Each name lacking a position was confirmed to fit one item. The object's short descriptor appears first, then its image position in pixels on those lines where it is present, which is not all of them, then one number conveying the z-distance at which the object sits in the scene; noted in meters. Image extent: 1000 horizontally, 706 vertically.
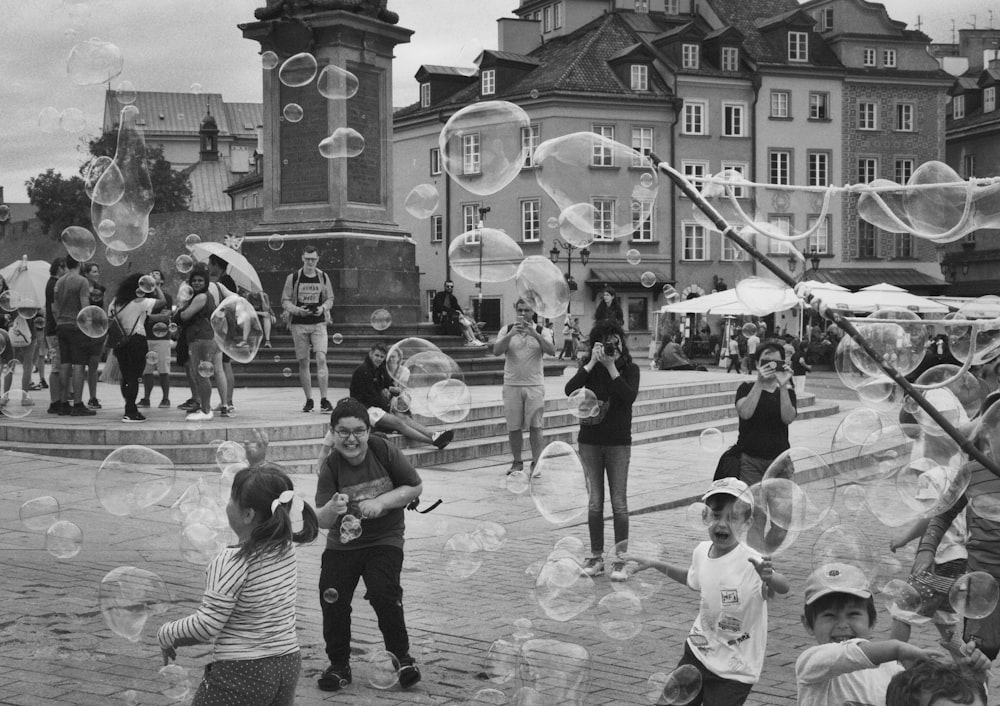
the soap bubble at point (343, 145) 15.46
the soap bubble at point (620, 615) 6.85
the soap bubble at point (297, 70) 13.83
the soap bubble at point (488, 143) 9.49
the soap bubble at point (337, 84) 14.27
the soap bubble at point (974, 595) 4.83
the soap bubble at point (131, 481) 7.37
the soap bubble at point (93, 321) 12.85
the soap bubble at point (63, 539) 7.02
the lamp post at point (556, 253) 48.33
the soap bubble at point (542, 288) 10.62
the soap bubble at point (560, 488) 8.38
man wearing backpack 14.65
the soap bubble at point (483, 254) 10.36
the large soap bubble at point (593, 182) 7.88
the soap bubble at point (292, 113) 15.15
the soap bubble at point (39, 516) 9.04
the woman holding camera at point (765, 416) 8.37
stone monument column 20.25
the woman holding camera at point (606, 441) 8.80
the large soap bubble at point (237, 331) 12.17
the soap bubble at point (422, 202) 11.91
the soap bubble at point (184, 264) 12.65
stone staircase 12.52
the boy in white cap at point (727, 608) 4.72
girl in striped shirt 4.27
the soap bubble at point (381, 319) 14.13
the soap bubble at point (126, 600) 5.50
